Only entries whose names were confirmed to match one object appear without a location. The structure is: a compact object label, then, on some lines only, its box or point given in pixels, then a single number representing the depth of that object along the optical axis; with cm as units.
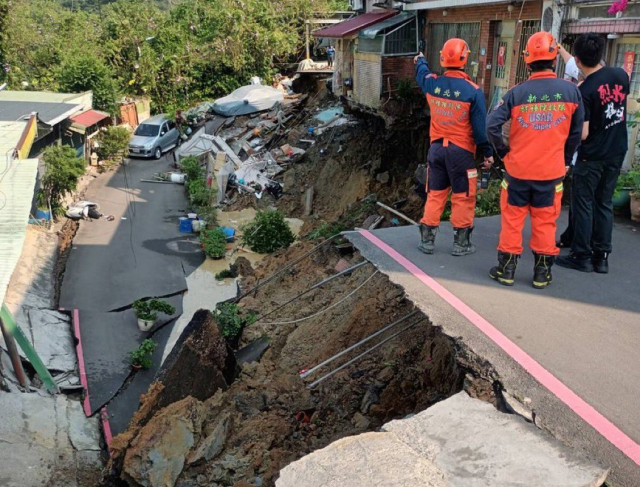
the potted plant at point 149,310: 1327
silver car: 2712
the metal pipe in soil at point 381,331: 587
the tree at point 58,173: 1827
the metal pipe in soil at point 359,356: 595
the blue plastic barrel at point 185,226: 1920
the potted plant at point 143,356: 1188
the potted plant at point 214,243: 1706
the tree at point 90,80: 2678
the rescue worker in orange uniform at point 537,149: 537
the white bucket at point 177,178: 2408
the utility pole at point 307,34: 3377
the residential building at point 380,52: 1588
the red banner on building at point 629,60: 889
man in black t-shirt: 591
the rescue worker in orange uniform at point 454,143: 617
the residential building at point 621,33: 855
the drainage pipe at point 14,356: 1005
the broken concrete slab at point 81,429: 961
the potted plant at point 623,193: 804
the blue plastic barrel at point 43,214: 1814
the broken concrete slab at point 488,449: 328
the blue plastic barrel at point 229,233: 1827
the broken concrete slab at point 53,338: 1181
